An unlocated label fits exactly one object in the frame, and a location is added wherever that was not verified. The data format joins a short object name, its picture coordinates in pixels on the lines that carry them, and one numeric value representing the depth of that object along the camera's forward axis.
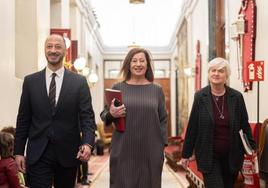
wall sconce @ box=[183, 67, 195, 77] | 14.85
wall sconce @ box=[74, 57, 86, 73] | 11.73
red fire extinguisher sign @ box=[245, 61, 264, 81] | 6.34
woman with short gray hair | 4.54
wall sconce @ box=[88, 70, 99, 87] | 16.01
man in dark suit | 3.95
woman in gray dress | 4.26
